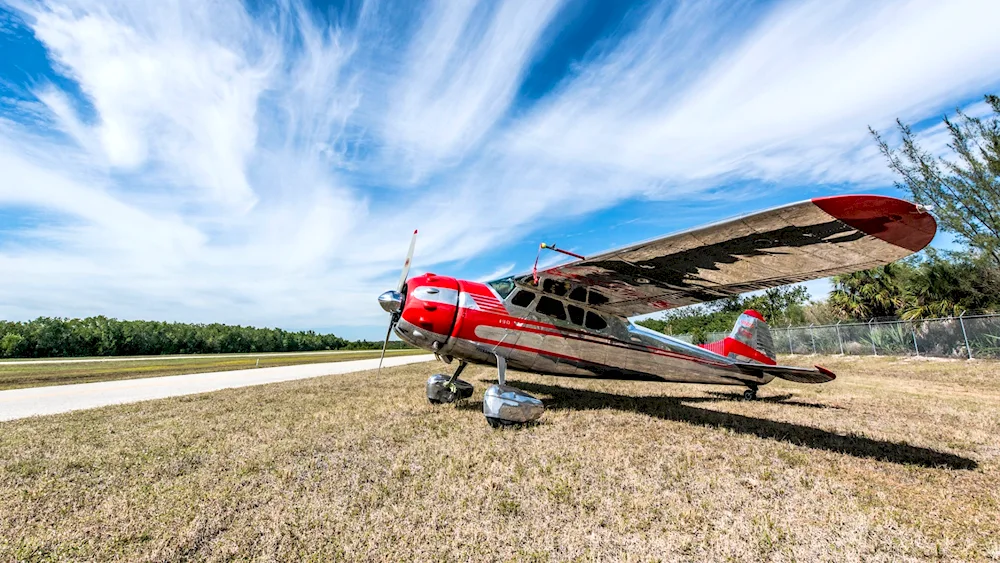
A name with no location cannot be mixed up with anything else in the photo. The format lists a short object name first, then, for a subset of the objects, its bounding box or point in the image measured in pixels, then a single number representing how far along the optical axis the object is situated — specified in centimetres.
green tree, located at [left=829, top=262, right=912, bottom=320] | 2395
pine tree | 1611
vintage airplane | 423
